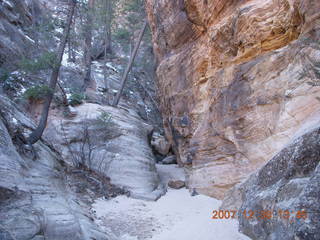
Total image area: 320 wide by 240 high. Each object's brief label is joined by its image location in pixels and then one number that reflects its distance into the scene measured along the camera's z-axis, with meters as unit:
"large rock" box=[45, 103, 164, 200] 9.39
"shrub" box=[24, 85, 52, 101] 7.36
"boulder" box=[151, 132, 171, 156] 15.19
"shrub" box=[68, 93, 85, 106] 11.62
